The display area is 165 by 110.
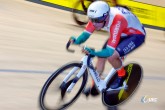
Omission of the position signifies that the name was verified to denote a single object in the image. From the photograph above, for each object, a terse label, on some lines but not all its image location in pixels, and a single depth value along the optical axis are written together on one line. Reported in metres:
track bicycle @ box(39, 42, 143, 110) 9.15
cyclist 8.97
